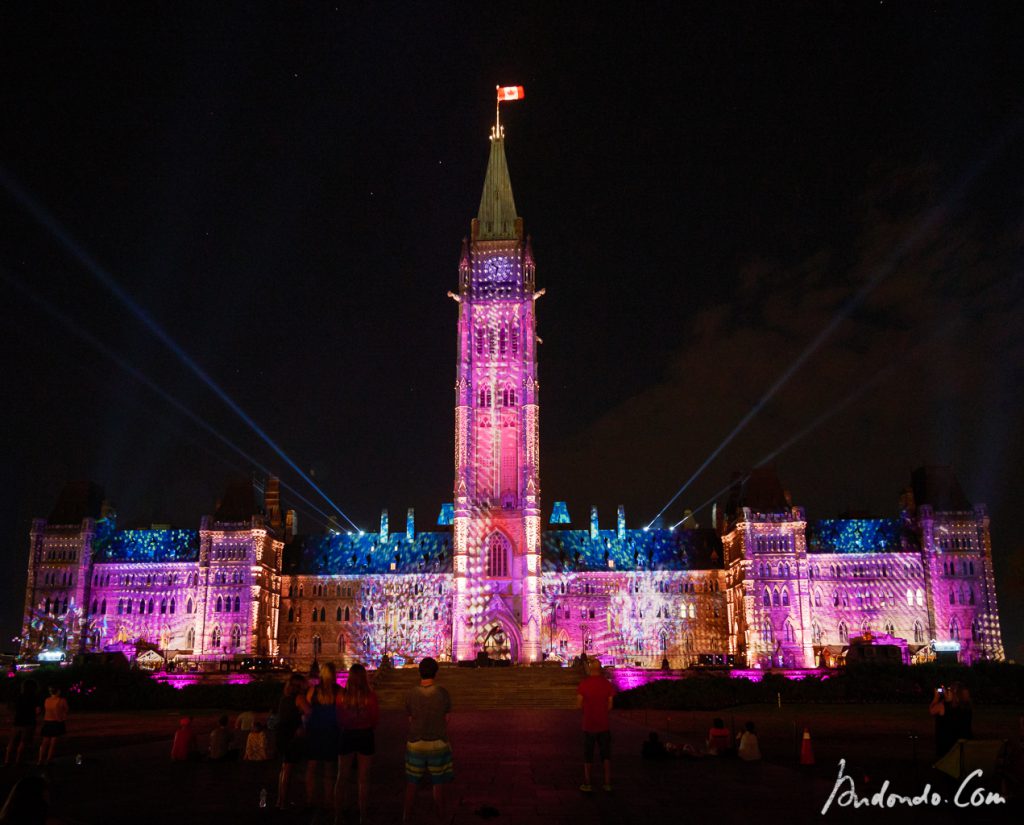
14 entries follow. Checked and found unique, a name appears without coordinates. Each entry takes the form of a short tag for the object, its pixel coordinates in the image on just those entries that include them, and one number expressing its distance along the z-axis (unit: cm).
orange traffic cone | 2188
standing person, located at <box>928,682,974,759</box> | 1869
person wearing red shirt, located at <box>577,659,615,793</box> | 1736
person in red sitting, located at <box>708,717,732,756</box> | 2303
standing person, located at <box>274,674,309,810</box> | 1602
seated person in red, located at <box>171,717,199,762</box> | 2259
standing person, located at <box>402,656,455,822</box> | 1408
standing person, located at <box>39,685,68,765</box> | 2109
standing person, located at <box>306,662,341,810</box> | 1508
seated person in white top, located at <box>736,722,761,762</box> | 2203
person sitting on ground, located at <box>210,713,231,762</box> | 2230
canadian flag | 10388
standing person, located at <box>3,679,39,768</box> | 2117
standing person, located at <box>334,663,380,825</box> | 1477
